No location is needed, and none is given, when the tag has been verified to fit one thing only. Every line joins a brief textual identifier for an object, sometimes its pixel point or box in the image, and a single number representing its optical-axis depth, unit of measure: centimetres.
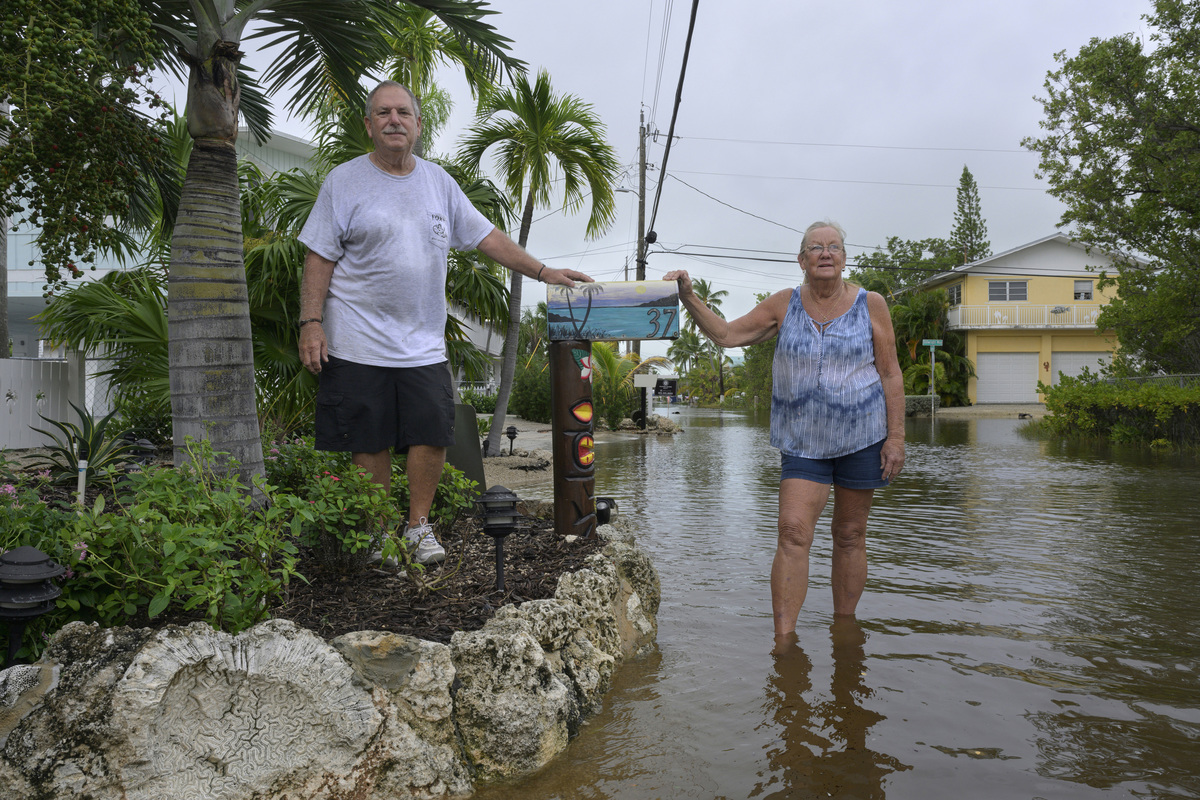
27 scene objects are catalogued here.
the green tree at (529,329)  5756
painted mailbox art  399
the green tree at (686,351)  7921
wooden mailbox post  400
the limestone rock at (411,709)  240
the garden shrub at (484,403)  3039
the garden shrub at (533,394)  2811
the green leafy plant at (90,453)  480
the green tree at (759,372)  5138
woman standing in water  357
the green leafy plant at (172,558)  246
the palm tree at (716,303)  7662
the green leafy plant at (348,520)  309
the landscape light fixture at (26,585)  233
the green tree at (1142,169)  1504
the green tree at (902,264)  4531
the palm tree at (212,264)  378
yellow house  4012
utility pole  2934
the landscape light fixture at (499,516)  325
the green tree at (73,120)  343
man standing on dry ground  340
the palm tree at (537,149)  1277
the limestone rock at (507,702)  253
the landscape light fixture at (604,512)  456
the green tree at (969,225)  5941
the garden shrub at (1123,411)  1424
